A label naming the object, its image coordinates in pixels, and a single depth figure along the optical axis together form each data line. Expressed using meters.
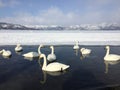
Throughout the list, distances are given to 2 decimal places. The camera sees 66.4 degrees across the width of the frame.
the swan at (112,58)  6.53
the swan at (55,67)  5.01
